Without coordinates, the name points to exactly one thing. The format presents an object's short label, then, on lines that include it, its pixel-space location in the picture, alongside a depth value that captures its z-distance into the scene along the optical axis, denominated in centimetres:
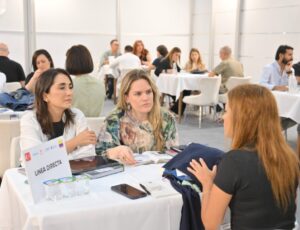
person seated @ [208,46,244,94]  737
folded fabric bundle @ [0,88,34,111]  407
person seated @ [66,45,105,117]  386
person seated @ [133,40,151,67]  965
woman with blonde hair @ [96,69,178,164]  258
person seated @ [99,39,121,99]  988
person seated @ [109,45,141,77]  884
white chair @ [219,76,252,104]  665
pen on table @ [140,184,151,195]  178
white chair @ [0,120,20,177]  299
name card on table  165
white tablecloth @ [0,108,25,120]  386
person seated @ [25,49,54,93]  482
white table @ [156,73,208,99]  728
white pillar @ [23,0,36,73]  997
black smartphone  173
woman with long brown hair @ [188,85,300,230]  155
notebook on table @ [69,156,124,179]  201
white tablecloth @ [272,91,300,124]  495
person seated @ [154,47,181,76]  819
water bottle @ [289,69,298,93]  513
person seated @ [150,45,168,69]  885
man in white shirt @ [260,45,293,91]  576
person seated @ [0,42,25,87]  602
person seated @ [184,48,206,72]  855
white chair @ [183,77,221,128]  665
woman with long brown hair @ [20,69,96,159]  239
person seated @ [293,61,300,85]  546
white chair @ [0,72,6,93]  494
